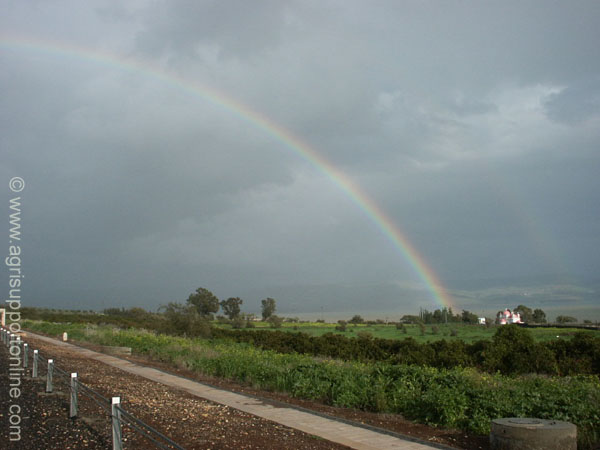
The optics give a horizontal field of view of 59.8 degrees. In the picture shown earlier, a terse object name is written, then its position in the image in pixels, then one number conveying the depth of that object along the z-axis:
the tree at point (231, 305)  121.79
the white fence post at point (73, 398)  10.01
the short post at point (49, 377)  12.52
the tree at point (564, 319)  72.47
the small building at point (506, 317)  66.38
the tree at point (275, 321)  87.12
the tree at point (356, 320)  108.01
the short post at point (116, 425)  6.92
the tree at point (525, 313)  98.66
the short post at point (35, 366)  15.01
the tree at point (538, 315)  95.36
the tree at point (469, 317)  92.59
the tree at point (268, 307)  121.06
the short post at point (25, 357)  17.25
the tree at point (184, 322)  48.31
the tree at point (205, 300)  108.19
